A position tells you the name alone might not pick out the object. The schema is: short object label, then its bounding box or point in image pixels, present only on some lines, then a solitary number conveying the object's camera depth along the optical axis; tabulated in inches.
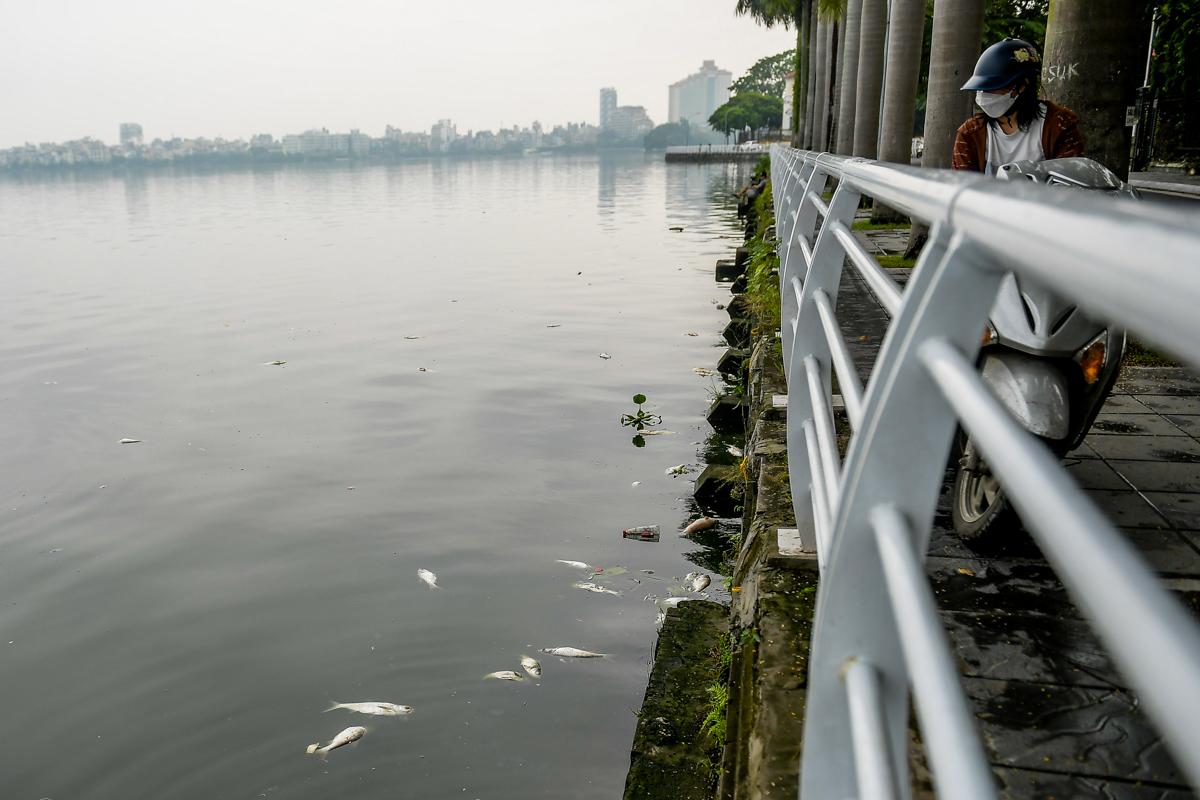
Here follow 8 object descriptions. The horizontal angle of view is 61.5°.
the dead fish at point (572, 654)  216.1
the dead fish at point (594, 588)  248.4
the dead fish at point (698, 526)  282.0
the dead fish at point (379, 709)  196.1
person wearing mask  162.7
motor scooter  133.5
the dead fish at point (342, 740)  185.5
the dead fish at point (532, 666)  210.7
